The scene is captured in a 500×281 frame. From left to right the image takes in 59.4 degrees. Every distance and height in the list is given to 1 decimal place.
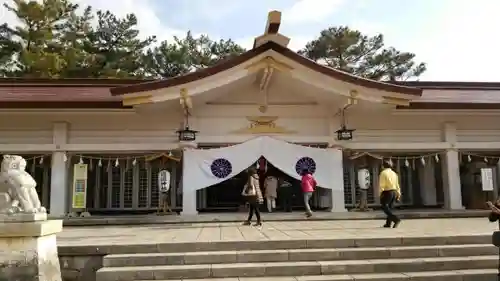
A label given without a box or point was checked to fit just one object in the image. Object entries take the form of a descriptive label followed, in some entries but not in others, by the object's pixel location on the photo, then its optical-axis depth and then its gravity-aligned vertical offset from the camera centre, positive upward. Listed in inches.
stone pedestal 233.0 -28.2
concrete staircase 257.8 -43.9
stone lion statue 241.1 +2.9
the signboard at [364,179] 555.8 +13.2
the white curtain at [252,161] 508.4 +35.1
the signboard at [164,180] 530.0 +15.3
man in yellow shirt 384.8 -0.9
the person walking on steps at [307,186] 486.9 +4.7
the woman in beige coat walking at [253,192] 412.5 -0.8
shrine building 489.4 +79.0
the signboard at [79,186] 514.9 +9.6
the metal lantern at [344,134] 513.7 +65.2
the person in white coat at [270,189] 570.6 +1.8
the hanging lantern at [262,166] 569.3 +32.5
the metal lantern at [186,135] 503.5 +65.9
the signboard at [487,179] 555.1 +10.4
